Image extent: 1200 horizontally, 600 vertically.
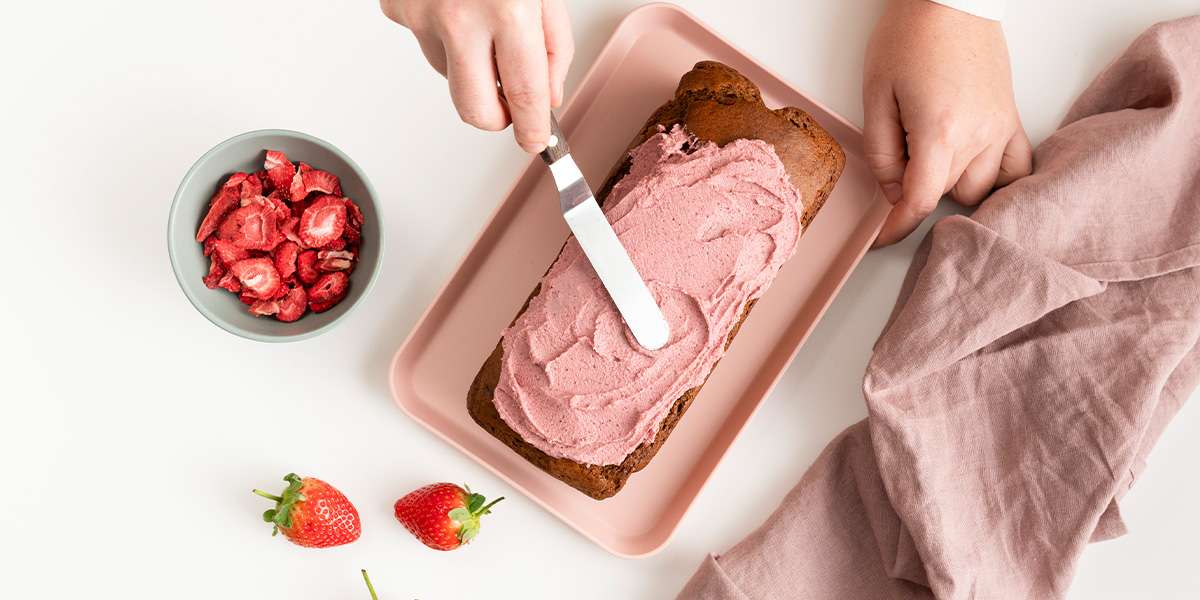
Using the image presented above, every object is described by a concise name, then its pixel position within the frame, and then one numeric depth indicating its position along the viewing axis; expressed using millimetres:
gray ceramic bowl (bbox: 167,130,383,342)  940
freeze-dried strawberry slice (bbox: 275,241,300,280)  946
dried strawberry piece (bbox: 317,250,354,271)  948
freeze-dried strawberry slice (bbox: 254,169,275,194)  958
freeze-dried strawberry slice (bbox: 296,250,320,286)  949
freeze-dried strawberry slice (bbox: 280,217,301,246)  946
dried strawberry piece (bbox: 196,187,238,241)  946
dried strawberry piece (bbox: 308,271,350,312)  947
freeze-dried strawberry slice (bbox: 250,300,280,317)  946
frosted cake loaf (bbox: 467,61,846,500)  931
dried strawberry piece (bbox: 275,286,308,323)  948
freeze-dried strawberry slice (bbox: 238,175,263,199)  947
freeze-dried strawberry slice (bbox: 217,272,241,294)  943
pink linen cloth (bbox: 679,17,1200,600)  934
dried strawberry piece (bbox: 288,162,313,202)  946
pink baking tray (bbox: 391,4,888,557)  980
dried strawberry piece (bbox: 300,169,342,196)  949
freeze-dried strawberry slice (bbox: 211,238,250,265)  941
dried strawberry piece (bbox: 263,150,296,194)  950
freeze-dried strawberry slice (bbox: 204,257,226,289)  948
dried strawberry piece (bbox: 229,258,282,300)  937
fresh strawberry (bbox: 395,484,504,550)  966
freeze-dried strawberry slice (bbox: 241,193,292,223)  945
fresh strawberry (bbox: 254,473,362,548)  966
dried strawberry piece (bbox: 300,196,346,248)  941
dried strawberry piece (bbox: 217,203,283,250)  940
